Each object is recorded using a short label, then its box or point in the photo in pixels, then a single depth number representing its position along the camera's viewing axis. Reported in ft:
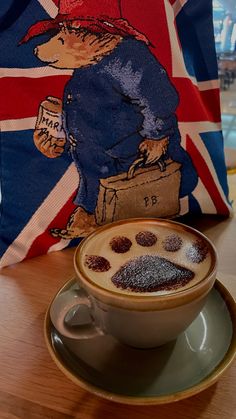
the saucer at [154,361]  1.03
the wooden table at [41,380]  1.05
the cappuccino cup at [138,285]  1.05
